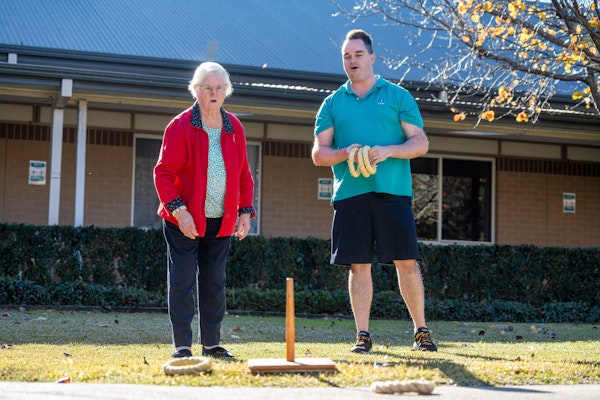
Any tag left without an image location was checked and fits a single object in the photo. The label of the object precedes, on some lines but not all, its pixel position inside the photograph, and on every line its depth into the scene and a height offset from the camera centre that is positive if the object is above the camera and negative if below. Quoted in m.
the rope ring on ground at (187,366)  4.84 -0.61
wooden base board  4.96 -0.60
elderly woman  5.73 +0.25
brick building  13.77 +1.88
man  6.32 +0.39
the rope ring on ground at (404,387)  4.51 -0.63
